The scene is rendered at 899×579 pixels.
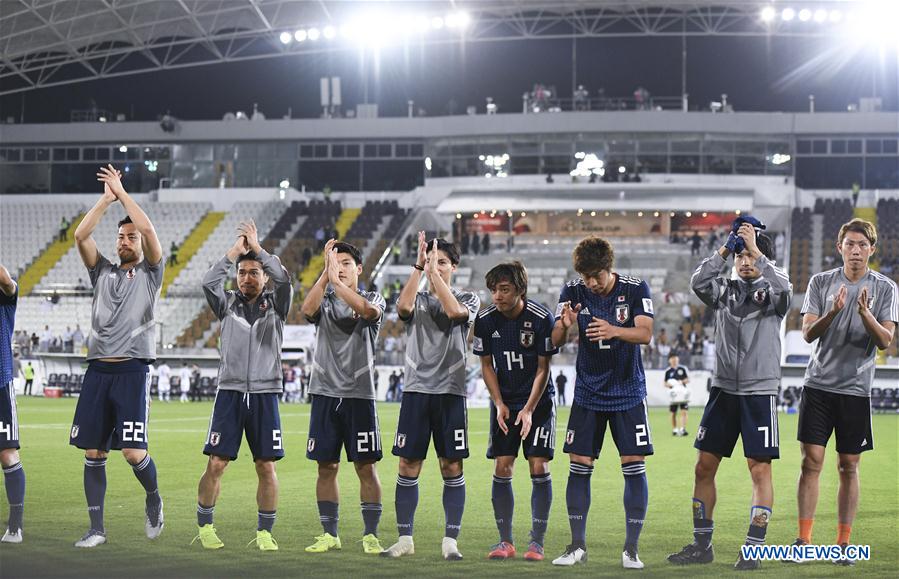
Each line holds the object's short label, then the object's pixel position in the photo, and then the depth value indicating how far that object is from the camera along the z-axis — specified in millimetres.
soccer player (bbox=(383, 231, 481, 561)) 9219
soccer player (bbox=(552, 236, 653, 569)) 8820
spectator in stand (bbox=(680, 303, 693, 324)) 43562
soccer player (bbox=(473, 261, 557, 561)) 9188
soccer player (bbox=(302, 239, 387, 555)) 9328
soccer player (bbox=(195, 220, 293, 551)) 9336
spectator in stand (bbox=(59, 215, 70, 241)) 55397
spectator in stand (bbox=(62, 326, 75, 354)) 41938
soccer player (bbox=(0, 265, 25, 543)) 9383
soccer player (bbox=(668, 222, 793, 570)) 8906
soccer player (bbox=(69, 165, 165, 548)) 9359
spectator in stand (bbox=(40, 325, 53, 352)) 42216
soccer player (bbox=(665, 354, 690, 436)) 24828
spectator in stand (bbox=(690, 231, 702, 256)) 49188
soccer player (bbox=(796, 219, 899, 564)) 9094
